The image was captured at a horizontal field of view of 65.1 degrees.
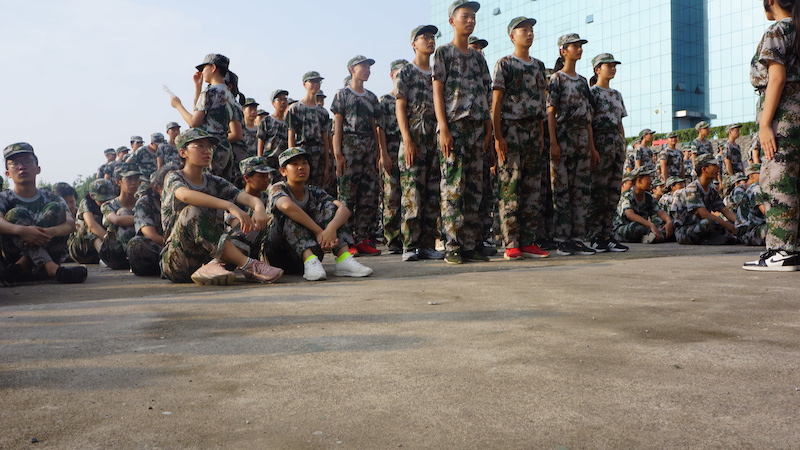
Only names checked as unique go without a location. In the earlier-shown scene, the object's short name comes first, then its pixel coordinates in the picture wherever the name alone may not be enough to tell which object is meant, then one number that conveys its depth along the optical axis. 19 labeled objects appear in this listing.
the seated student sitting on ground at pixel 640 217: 8.37
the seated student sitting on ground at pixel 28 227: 4.82
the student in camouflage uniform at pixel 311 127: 7.25
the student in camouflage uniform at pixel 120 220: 5.79
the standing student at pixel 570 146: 6.12
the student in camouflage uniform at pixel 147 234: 5.10
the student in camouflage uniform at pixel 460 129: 5.23
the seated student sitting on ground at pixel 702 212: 7.69
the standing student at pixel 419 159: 5.75
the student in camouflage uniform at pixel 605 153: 6.47
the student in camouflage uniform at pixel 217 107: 5.56
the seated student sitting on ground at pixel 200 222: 4.30
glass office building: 29.69
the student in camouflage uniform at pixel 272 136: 7.95
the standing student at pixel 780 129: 4.08
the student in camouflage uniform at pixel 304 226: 4.61
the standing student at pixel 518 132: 5.57
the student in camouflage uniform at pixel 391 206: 6.81
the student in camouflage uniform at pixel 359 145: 7.11
